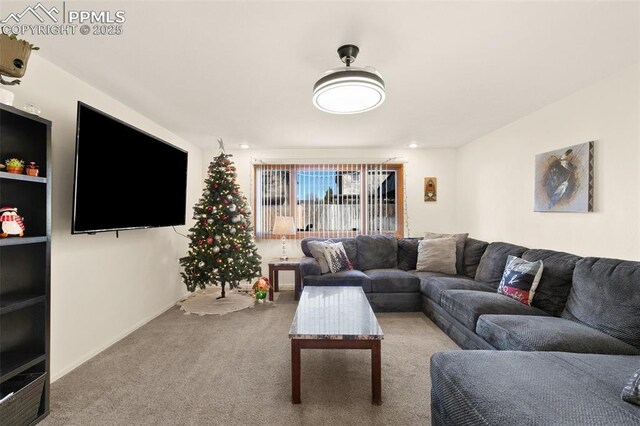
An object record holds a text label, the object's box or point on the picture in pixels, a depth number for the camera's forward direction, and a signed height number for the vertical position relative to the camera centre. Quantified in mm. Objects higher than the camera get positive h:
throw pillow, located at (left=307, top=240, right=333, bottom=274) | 4059 -545
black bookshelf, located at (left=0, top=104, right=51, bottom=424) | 1775 -292
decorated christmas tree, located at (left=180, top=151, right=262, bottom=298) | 3941 -325
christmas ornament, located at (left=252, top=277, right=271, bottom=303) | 4141 -1072
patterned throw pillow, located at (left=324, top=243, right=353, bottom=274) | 4062 -612
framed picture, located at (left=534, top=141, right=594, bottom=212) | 2627 +351
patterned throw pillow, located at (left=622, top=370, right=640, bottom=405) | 1214 -738
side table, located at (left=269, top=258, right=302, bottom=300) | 4289 -810
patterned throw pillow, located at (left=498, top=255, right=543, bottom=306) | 2613 -599
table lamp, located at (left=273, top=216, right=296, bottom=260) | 4613 -182
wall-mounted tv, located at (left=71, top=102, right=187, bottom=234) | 2166 +331
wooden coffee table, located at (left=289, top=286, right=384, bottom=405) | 1931 -806
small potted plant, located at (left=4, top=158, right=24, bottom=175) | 1699 +280
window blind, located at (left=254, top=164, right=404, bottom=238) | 5125 +274
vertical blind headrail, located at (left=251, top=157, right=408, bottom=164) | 5113 +938
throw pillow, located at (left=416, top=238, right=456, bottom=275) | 4012 -576
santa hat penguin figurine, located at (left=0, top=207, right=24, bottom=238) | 1644 -50
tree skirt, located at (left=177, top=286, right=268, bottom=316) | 3820 -1249
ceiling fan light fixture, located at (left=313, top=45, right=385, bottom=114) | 1880 +841
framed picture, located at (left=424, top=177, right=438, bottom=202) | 5180 +476
